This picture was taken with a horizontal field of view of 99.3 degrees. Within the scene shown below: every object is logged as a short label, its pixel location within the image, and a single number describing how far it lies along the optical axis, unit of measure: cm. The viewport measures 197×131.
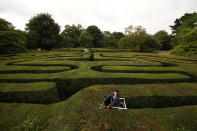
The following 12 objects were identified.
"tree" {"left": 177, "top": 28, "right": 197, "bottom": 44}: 1224
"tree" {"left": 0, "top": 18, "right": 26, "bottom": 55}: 1748
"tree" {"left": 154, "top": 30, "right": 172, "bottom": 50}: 4943
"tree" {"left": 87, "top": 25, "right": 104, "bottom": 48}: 5878
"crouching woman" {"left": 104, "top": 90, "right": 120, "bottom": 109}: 414
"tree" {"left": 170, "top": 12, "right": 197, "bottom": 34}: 2459
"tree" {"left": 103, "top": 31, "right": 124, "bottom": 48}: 5664
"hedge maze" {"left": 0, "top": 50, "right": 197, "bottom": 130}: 496
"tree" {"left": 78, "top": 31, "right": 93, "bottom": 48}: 4903
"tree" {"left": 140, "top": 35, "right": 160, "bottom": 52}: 3892
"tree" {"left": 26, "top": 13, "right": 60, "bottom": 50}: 3112
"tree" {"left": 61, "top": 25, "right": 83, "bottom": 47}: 5806
